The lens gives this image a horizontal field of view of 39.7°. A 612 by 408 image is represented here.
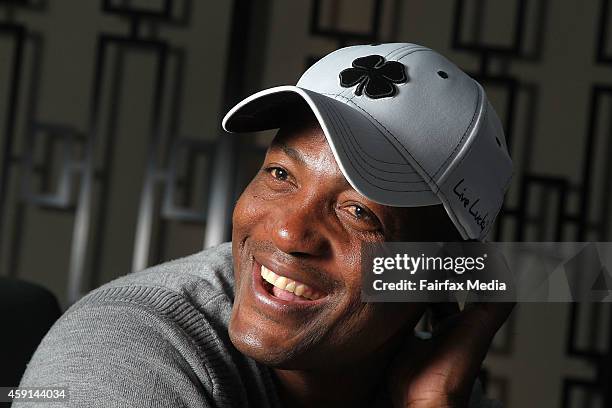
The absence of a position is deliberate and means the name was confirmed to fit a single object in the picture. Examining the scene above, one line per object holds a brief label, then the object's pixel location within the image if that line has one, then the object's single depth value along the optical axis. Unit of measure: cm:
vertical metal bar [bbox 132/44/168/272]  265
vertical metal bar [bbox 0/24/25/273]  266
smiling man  94
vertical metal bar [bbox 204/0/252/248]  263
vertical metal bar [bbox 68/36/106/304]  265
